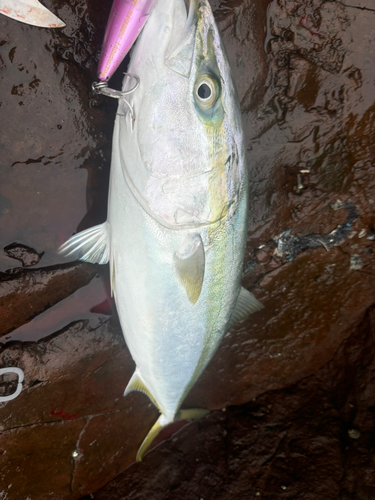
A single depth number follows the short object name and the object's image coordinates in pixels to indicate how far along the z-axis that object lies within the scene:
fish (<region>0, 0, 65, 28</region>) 0.39
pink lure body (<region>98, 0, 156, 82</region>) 0.34
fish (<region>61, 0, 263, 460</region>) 0.33
